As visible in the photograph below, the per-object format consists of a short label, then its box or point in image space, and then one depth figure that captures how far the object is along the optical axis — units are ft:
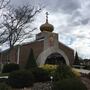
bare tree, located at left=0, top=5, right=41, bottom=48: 30.02
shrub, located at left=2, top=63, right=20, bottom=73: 41.89
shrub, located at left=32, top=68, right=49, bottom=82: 29.37
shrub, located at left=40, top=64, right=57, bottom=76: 29.67
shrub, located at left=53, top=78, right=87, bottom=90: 21.06
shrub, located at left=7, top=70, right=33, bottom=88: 26.80
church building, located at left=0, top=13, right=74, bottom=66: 54.40
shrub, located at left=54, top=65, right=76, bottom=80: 26.91
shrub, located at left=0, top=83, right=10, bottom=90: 17.41
